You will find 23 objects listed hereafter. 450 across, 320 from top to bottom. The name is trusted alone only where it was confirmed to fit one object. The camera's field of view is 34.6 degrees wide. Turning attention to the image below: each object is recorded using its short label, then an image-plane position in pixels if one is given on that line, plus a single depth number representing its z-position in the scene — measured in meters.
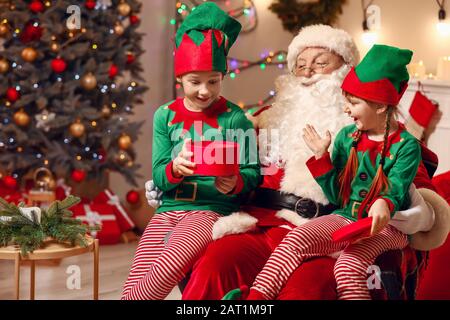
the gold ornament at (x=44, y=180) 4.52
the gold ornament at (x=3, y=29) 4.50
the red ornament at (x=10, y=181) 4.61
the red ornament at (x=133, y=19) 4.93
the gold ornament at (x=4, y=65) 4.49
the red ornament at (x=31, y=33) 4.55
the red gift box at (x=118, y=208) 4.98
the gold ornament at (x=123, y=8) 4.82
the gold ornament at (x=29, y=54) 4.49
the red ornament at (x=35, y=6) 4.52
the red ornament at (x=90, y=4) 4.67
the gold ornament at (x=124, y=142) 4.84
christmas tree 4.54
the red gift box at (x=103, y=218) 4.75
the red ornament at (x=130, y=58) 4.91
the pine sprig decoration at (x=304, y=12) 5.27
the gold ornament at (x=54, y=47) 4.54
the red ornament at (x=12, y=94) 4.54
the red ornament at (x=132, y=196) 5.04
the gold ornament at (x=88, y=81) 4.64
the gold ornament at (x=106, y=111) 4.79
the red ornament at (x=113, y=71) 4.74
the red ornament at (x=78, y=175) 4.70
